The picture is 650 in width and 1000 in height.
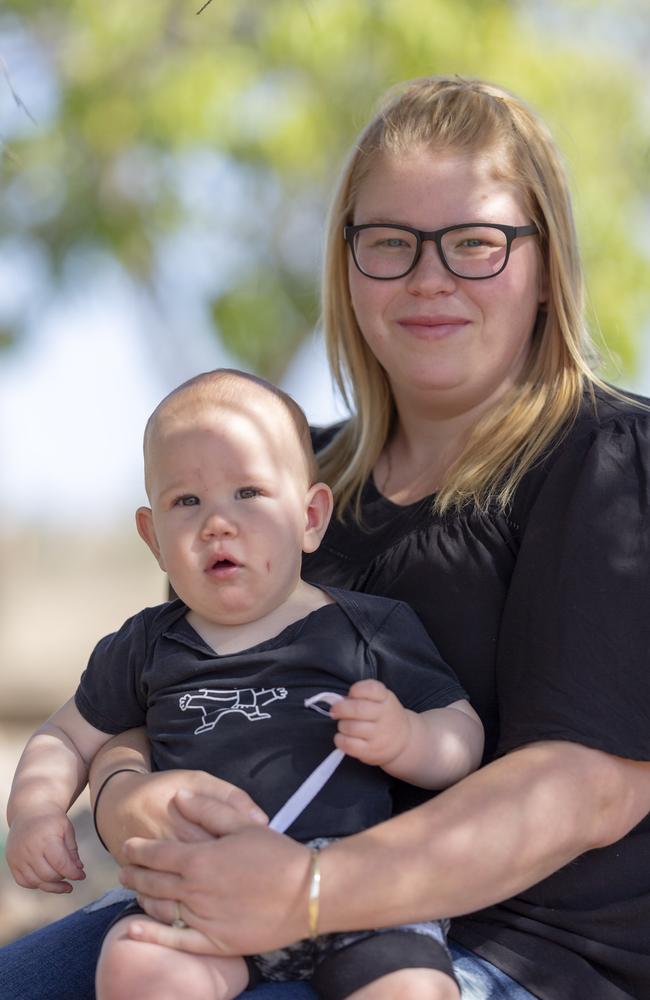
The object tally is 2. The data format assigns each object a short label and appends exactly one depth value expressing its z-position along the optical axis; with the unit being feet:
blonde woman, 6.77
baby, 6.83
